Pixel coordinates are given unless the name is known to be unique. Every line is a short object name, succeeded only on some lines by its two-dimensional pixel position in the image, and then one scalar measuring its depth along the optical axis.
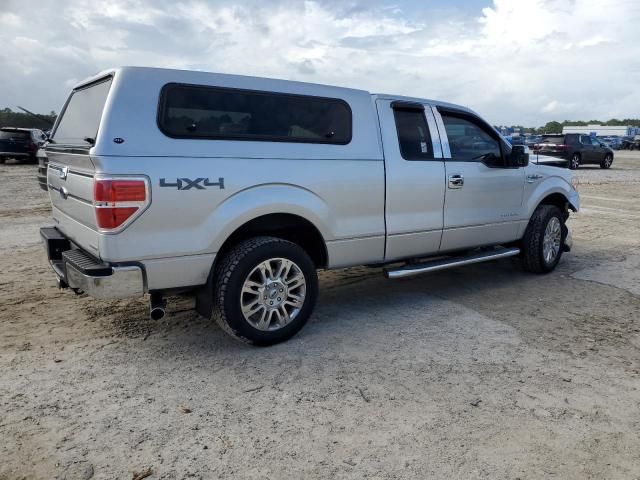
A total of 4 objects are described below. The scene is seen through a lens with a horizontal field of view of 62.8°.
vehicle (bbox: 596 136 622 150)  54.53
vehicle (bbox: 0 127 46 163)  20.09
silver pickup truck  3.33
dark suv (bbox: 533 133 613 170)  22.94
